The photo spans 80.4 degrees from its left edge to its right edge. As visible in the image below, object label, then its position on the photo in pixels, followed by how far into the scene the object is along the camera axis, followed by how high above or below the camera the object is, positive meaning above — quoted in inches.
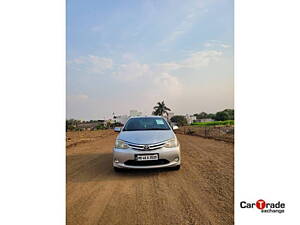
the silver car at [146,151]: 100.8 -20.6
